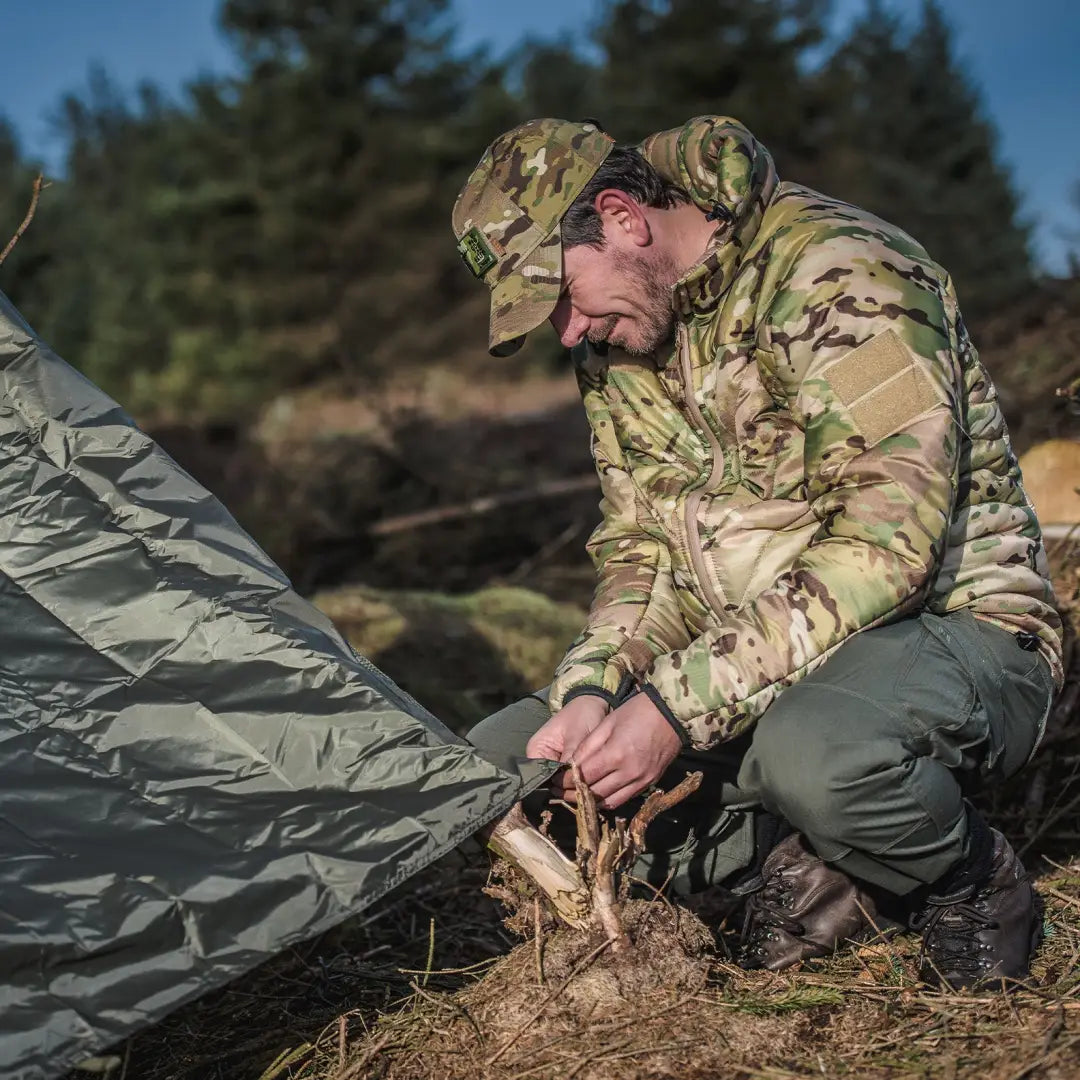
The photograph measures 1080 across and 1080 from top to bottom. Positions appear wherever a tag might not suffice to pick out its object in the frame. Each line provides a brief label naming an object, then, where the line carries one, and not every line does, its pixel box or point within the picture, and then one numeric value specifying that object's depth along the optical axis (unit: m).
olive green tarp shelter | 2.01
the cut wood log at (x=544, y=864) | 2.31
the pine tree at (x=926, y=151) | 19.31
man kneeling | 2.33
